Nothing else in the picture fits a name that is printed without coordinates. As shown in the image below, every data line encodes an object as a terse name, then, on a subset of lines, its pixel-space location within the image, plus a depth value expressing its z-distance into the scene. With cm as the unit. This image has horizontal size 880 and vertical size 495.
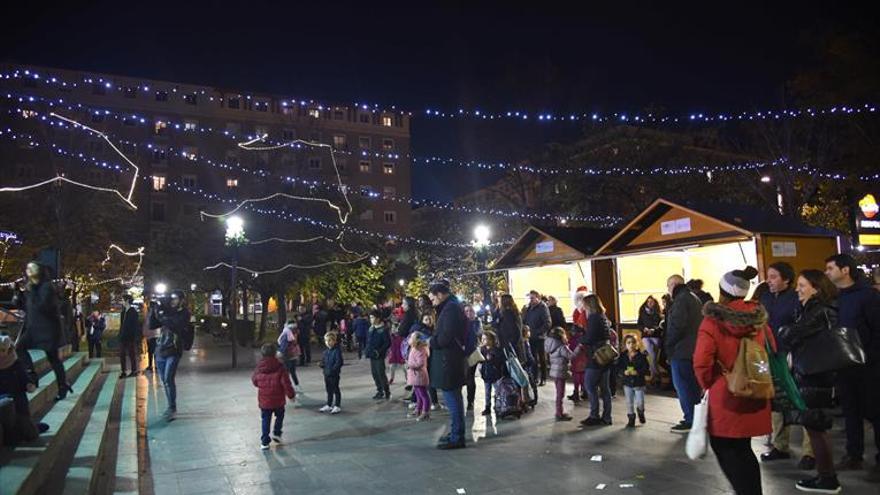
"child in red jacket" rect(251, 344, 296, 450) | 725
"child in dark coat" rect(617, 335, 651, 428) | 776
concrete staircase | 489
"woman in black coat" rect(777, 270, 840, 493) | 475
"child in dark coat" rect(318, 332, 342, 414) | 945
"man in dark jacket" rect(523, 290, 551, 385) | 1058
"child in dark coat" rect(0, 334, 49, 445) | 521
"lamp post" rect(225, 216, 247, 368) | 1697
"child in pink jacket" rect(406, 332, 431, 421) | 879
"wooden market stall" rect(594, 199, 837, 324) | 1137
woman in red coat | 372
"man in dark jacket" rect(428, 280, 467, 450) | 688
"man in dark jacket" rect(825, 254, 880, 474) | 518
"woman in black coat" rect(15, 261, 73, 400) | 741
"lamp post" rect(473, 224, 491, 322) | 2261
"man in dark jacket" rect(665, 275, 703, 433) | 675
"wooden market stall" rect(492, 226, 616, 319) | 1523
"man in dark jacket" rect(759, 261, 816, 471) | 584
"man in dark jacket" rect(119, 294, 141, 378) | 1409
